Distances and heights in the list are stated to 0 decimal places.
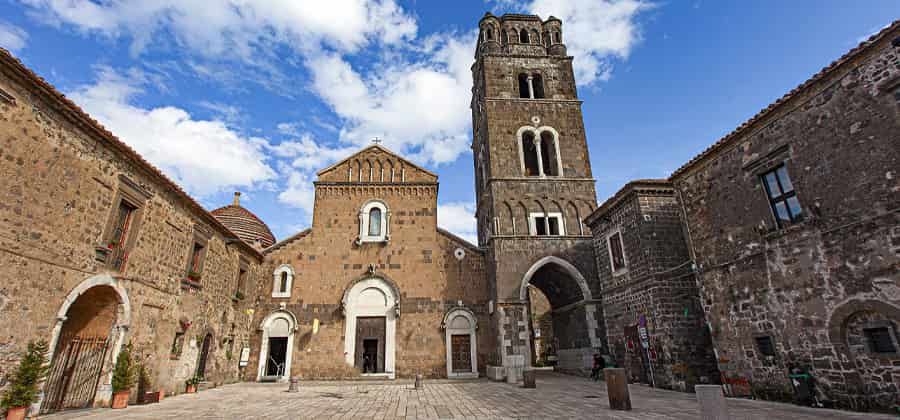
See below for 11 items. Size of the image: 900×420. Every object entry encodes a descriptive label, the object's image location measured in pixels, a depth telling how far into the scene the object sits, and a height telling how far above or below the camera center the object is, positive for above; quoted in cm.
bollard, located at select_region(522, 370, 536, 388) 1495 -123
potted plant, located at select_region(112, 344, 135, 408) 1095 -54
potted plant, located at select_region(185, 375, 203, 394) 1445 -100
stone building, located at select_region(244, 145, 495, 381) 1942 +280
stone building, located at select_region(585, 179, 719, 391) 1336 +164
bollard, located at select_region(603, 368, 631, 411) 944 -109
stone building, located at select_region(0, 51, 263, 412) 838 +269
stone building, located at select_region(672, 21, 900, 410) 816 +223
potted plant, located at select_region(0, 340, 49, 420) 802 -41
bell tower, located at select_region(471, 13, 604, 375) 1941 +836
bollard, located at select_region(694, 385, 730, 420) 671 -104
